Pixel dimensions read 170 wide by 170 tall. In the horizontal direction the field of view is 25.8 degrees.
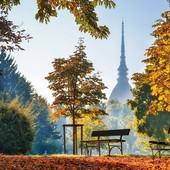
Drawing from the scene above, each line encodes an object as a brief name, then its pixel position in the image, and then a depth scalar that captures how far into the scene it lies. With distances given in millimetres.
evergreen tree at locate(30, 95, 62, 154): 45188
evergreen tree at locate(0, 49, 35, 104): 48866
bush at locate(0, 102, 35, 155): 21516
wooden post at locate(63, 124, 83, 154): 22203
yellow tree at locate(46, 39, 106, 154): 24094
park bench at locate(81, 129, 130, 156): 16902
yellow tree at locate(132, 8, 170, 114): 18500
